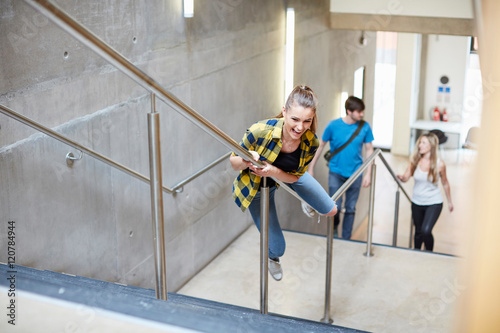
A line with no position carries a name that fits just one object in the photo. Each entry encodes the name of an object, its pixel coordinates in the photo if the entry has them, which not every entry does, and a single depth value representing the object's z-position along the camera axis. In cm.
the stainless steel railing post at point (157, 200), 200
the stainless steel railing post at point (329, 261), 368
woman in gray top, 545
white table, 1282
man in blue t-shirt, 566
